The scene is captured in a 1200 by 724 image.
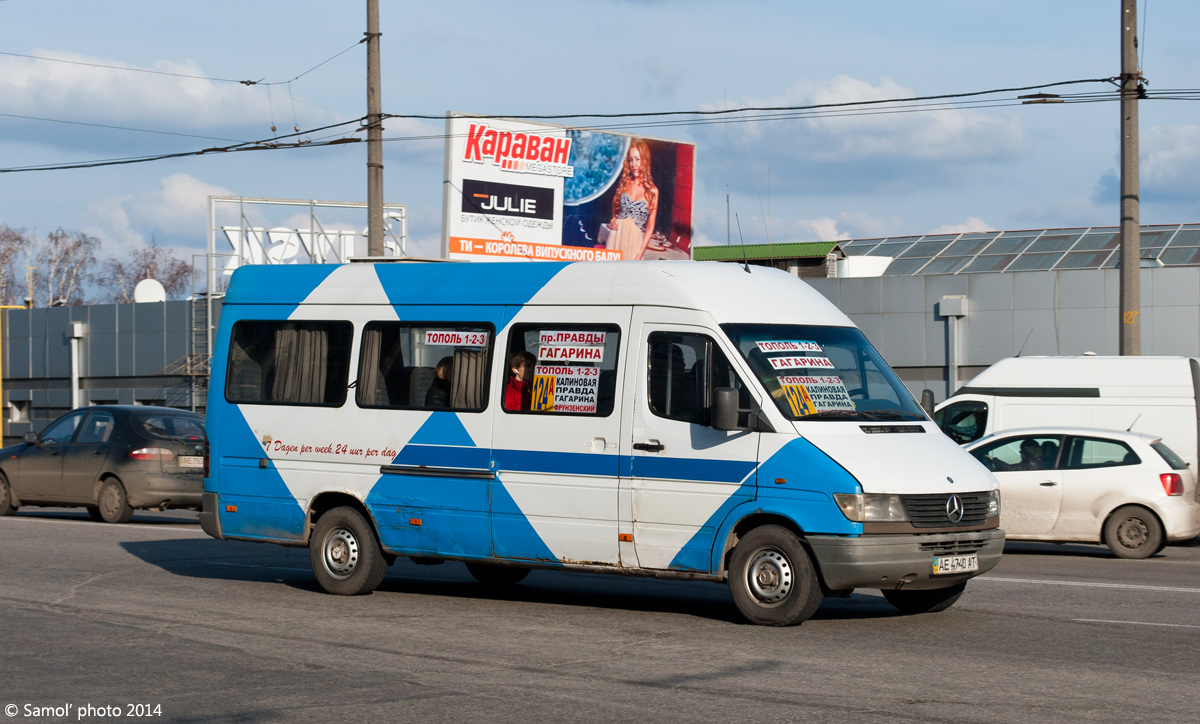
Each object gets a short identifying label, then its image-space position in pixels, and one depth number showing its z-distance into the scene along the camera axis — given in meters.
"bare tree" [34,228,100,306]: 86.06
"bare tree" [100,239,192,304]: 97.12
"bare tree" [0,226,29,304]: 86.94
